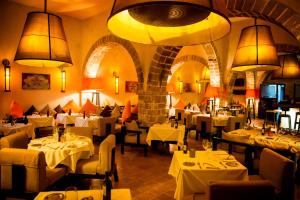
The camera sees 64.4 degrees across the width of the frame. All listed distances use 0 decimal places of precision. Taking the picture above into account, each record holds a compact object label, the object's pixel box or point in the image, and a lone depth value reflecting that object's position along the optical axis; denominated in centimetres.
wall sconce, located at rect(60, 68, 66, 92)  868
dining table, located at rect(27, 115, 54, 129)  675
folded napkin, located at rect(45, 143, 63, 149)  360
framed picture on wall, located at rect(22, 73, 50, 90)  779
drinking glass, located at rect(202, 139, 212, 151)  345
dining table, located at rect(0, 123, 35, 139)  520
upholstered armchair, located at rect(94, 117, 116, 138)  646
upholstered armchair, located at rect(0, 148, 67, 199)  280
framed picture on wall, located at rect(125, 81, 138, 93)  1110
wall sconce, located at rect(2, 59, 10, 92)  721
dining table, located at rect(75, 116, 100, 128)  672
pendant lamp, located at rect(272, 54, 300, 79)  914
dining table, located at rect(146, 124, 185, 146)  545
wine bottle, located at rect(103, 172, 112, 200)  177
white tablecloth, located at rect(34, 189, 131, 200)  197
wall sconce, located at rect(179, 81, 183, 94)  1364
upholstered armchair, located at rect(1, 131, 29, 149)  347
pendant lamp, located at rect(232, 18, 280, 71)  333
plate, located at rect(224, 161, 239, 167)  287
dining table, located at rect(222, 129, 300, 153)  385
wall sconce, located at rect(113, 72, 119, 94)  1065
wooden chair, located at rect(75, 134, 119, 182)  345
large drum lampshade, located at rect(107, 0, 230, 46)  119
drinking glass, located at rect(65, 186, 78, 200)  173
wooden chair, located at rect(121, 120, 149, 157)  568
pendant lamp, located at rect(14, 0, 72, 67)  275
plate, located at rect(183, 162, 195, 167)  282
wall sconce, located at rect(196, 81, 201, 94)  1444
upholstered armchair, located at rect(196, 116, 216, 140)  688
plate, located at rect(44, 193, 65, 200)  183
